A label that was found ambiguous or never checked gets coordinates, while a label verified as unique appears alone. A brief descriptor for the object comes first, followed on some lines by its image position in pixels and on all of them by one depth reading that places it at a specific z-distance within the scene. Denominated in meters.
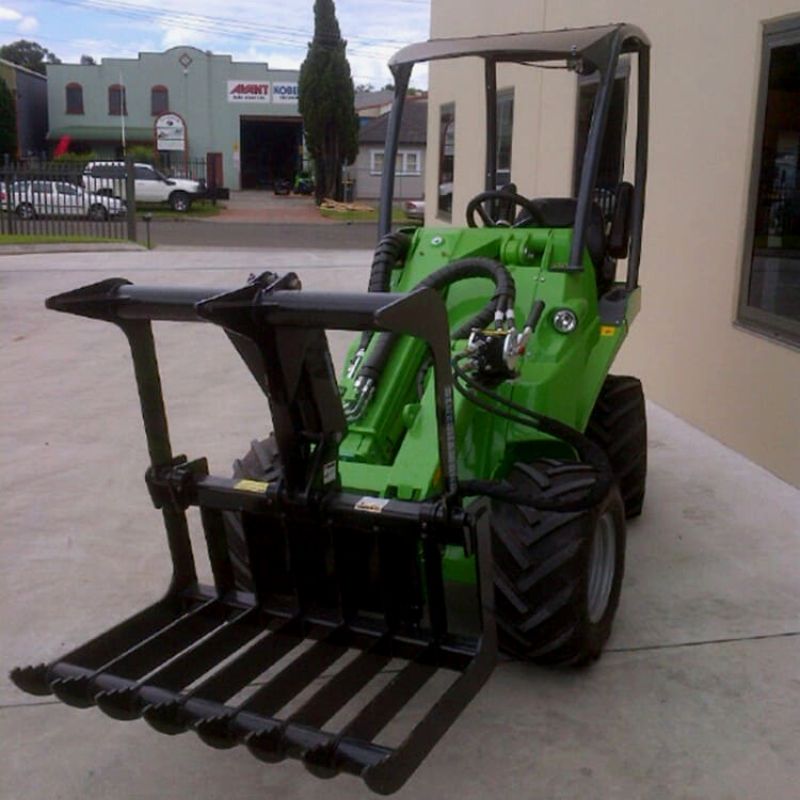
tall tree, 40.00
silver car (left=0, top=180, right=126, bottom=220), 20.52
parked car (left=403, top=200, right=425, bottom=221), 26.48
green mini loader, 2.80
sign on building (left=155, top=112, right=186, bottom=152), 43.03
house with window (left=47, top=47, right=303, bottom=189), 48.84
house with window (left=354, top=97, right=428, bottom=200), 41.59
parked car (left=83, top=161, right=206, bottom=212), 36.03
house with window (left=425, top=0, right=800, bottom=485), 5.80
